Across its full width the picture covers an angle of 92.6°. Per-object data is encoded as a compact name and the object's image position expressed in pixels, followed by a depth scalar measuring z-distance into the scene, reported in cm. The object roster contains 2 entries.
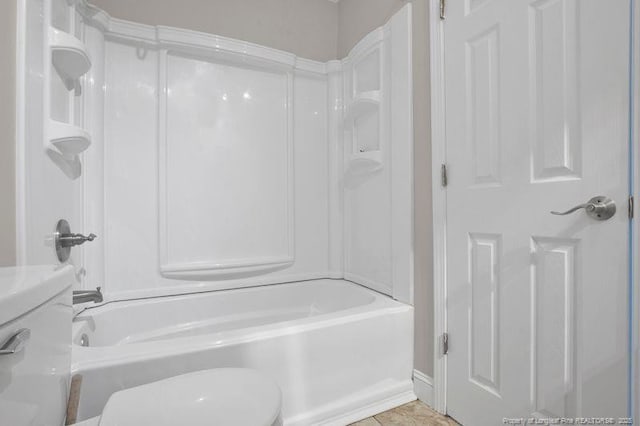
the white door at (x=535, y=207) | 90
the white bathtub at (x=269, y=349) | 104
